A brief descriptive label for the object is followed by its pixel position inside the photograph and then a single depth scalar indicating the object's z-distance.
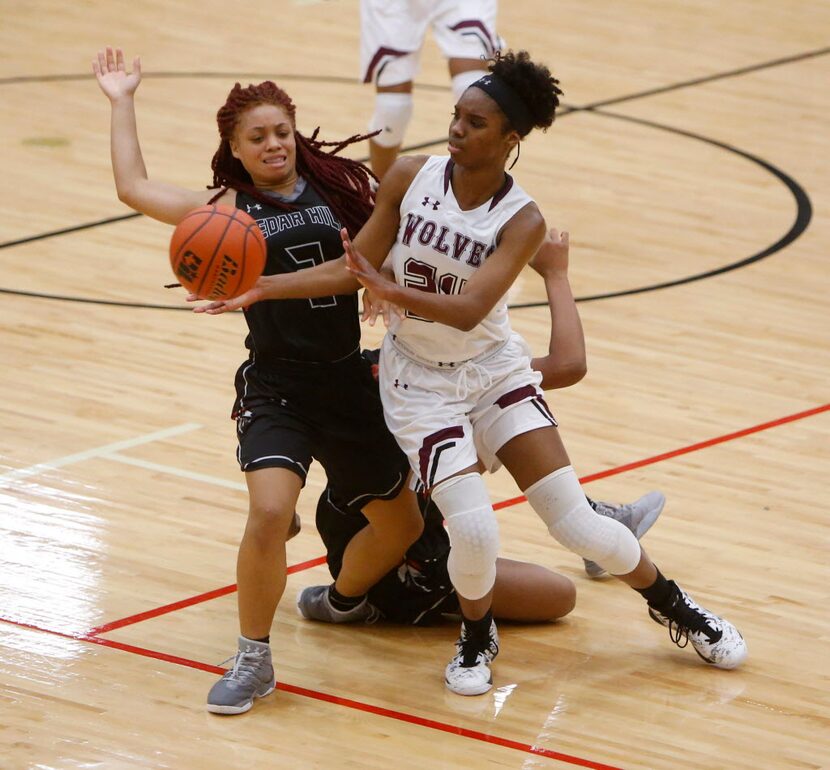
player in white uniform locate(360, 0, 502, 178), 18.03
